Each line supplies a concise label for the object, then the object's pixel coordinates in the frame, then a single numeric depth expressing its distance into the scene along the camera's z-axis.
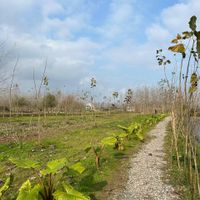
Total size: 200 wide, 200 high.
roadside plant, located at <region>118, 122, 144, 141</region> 8.12
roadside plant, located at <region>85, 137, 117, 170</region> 5.01
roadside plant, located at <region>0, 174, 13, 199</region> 3.04
